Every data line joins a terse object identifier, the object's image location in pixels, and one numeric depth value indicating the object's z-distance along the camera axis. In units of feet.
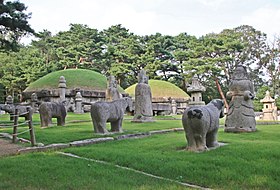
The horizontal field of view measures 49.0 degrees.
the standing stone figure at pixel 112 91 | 50.90
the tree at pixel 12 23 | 41.25
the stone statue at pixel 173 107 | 95.45
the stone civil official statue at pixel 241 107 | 37.27
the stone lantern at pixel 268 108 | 77.15
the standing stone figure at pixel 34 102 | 76.09
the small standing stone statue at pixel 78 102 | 85.05
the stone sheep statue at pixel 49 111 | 45.85
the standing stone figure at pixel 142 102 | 54.90
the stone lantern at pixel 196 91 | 52.54
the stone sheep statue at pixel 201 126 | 23.45
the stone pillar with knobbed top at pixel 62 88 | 83.97
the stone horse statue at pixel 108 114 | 35.73
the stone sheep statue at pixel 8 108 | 58.90
